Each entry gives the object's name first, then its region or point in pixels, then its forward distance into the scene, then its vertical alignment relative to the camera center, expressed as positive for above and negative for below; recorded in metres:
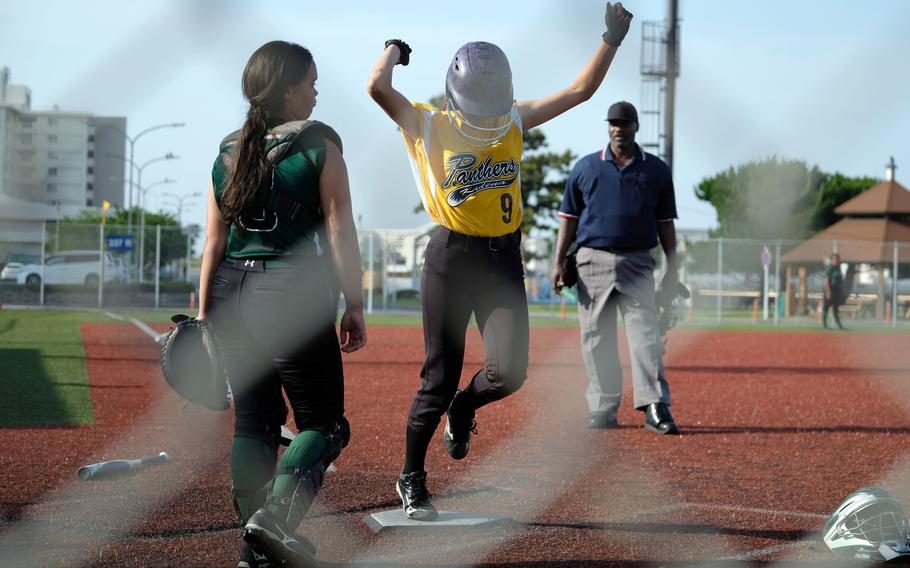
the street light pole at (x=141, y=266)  28.75 -0.04
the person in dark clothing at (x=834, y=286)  23.30 -0.08
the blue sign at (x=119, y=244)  28.48 +0.54
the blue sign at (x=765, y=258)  27.06 +0.56
